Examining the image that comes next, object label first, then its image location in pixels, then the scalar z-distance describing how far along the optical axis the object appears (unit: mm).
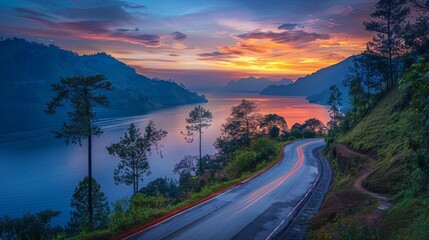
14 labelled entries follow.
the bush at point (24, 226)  46812
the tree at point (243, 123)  59900
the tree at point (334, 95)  72812
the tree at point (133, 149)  45281
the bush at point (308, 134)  84688
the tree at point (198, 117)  56928
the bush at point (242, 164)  36934
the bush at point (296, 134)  83000
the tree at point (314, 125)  106156
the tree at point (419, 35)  37125
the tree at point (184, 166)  69750
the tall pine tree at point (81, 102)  23188
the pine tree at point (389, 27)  42406
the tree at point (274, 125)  86912
